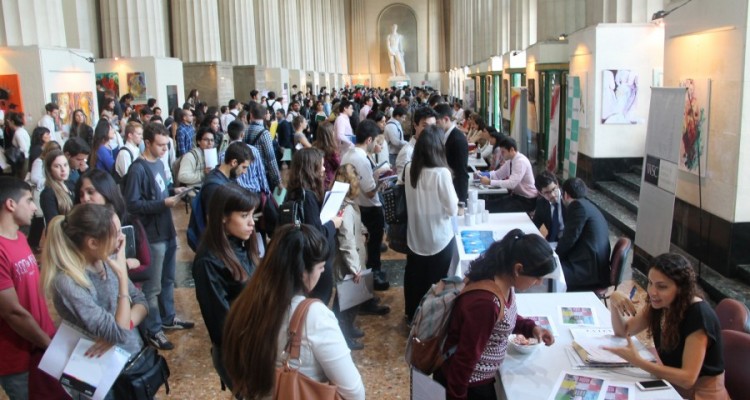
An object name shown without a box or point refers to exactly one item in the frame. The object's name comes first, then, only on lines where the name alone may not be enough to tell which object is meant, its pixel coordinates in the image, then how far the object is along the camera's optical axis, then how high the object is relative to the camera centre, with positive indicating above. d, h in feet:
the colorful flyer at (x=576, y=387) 8.79 -4.08
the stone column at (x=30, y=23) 30.73 +4.01
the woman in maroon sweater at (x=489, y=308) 8.37 -2.79
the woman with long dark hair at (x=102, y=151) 20.66 -1.49
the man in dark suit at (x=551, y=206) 18.26 -3.33
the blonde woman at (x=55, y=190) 14.53 -1.88
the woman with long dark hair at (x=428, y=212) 15.15 -2.77
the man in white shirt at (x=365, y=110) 47.17 -1.01
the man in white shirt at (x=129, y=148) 19.19 -1.32
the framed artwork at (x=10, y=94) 30.81 +0.60
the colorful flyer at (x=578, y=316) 11.30 -3.97
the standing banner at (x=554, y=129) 37.45 -2.25
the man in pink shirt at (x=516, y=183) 23.12 -3.25
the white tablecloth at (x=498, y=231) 14.59 -3.69
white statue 163.73 +12.75
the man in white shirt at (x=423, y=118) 20.98 -0.76
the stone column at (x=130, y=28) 43.96 +5.09
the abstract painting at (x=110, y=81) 43.68 +1.51
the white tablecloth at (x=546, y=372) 8.91 -4.07
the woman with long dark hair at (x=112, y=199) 12.73 -1.87
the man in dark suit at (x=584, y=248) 15.28 -3.72
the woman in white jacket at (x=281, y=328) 6.88 -2.43
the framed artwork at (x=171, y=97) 46.10 +0.34
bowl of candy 9.95 -3.85
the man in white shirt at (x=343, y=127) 30.96 -1.49
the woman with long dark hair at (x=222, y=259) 9.13 -2.24
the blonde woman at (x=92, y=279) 8.68 -2.39
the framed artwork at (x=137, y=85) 43.68 +1.18
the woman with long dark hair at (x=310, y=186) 14.05 -1.96
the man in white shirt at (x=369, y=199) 18.69 -3.01
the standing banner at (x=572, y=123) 33.01 -1.68
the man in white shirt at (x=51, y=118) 30.17 -0.57
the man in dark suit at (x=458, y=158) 19.45 -1.94
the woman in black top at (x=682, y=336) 9.20 -3.59
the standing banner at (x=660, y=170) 19.74 -2.60
